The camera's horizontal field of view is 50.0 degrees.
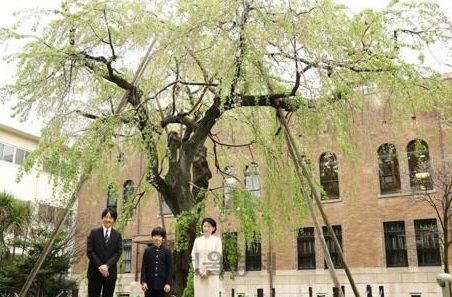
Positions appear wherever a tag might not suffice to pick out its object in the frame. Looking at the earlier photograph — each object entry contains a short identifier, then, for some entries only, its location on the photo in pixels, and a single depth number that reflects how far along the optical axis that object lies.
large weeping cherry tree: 7.55
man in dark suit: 5.82
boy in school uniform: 6.23
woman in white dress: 6.23
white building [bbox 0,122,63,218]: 25.53
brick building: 18.33
